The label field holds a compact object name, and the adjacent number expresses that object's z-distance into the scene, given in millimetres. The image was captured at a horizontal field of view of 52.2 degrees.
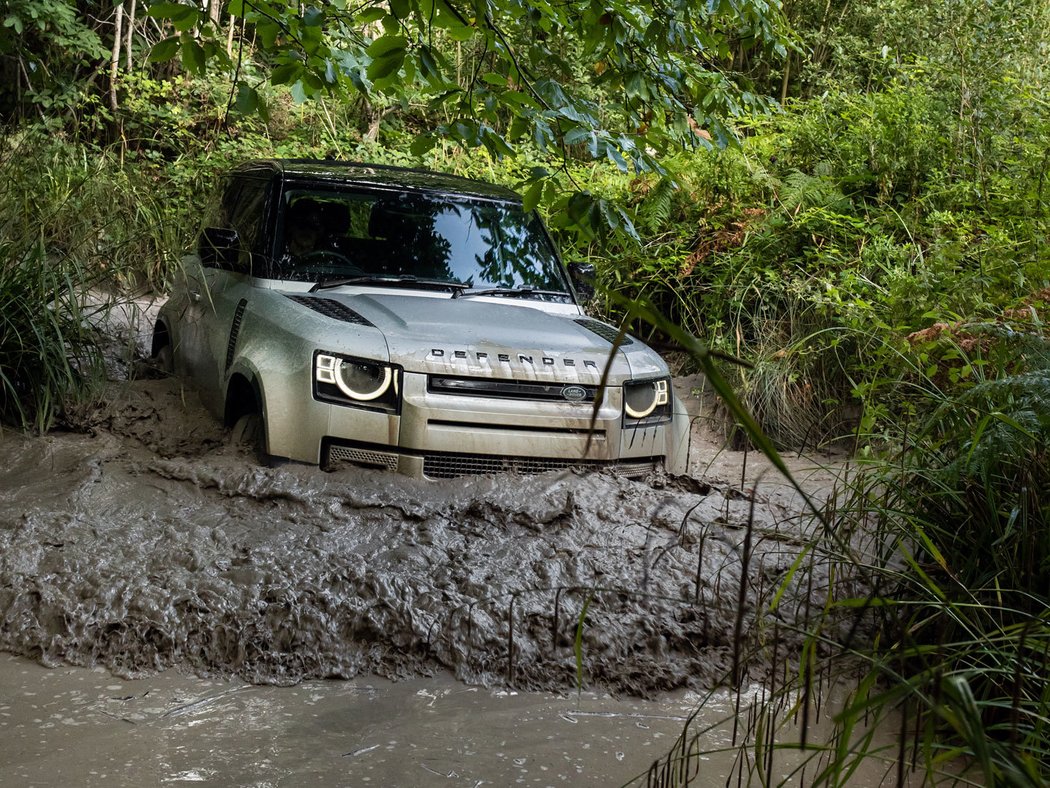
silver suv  4645
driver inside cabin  5648
